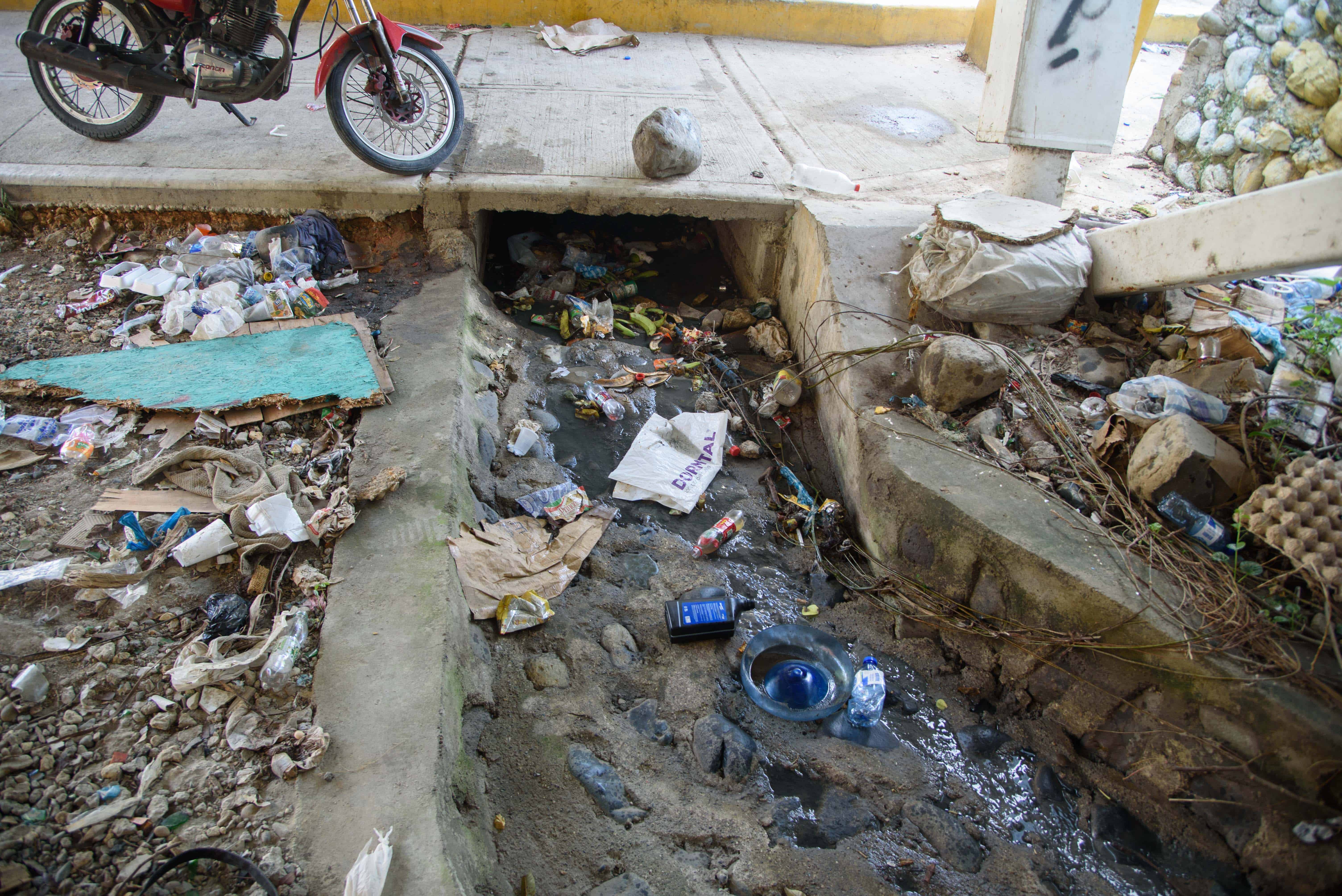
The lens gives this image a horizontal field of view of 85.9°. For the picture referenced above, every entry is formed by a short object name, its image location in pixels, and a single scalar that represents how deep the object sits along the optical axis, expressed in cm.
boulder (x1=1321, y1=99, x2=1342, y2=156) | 388
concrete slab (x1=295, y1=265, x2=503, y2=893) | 170
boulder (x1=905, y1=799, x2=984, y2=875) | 210
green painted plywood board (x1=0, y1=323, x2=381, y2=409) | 278
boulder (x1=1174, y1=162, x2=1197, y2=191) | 466
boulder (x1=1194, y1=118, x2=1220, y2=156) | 459
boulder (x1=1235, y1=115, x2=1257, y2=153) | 435
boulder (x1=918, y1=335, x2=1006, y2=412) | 281
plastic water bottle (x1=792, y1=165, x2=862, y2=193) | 404
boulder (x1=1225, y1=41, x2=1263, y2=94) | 447
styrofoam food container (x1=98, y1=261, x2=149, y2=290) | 333
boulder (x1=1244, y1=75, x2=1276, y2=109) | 432
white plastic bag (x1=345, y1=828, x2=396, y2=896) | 157
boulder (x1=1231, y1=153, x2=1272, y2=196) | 430
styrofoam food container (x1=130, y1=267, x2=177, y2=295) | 329
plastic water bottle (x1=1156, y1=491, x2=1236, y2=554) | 225
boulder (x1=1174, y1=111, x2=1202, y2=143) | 470
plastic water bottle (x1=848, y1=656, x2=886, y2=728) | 244
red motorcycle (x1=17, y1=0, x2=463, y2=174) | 335
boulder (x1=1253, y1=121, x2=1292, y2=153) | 417
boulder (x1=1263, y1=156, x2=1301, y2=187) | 414
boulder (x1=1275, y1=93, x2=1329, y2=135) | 407
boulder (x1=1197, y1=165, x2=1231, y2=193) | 452
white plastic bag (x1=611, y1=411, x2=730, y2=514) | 316
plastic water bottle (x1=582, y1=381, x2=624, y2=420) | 354
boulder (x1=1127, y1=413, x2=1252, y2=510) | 229
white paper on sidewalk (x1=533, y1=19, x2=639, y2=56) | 545
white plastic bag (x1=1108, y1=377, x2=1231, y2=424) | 255
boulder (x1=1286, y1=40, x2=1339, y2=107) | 398
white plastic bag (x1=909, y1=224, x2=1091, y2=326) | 307
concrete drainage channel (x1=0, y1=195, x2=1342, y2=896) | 192
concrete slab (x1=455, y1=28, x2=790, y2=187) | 403
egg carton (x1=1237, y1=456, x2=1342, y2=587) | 200
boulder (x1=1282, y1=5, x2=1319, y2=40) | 412
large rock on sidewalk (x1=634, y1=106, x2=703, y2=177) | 377
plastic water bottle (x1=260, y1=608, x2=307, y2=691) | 194
